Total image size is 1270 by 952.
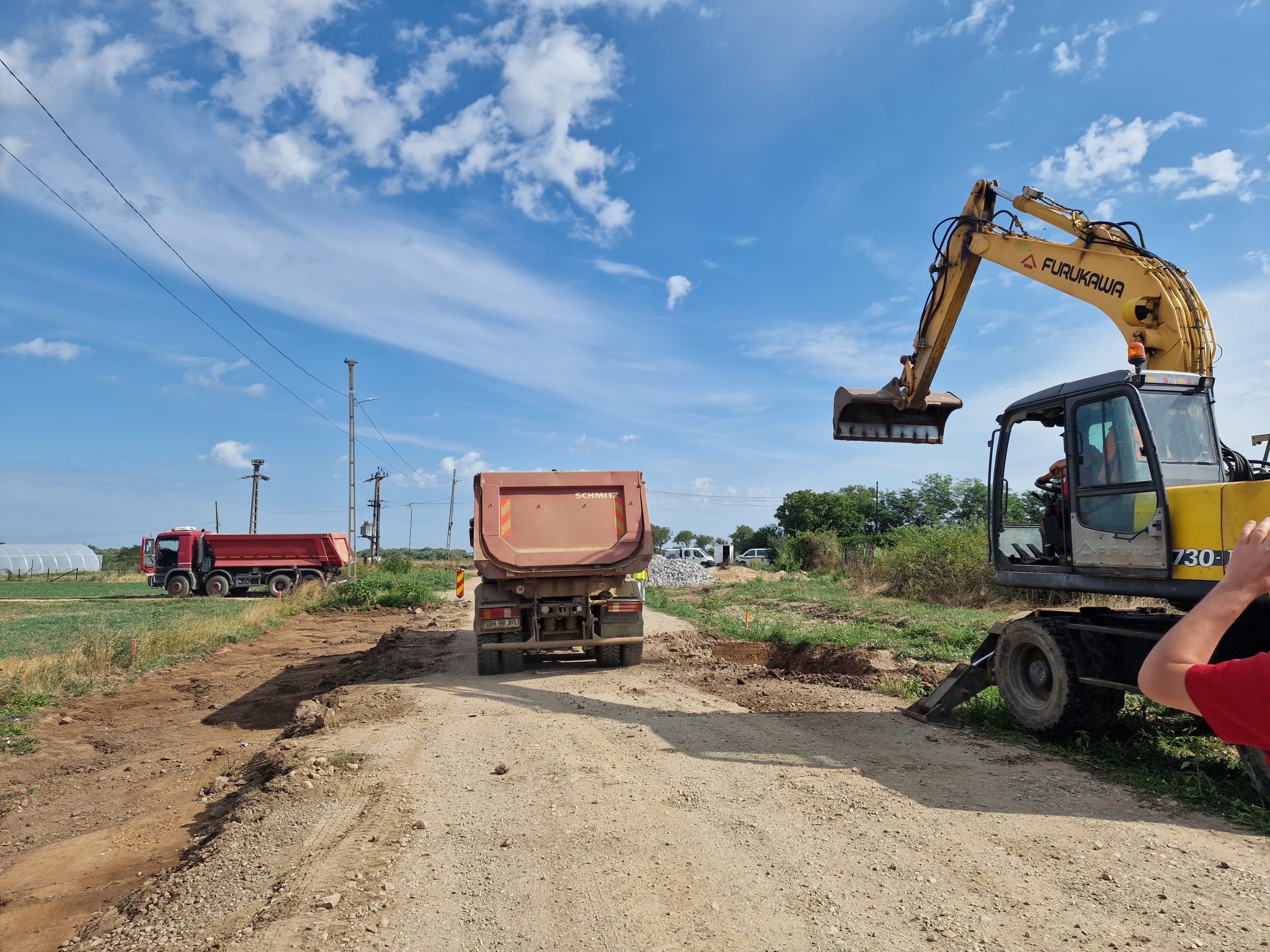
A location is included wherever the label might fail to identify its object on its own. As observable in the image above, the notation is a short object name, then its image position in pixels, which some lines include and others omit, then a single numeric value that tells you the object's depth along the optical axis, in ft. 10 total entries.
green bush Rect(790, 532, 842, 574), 131.03
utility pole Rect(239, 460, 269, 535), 180.86
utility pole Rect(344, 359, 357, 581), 102.47
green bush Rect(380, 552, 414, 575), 146.10
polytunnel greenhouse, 207.82
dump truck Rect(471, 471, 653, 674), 35.45
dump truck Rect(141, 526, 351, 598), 109.09
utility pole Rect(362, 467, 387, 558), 187.01
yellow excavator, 18.78
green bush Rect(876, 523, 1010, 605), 71.26
